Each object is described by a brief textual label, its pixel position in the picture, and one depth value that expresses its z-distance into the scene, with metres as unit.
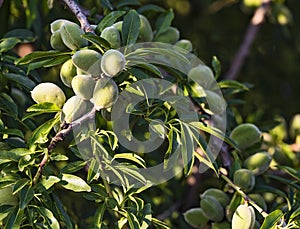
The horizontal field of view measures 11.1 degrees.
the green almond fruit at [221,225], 1.91
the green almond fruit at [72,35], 1.77
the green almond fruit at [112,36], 1.77
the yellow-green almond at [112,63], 1.72
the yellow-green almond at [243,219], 1.78
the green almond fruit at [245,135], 1.98
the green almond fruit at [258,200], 1.91
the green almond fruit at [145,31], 1.94
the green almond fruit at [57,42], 1.82
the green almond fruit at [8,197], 1.76
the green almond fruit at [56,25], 1.83
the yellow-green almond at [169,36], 2.00
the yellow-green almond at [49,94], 1.78
